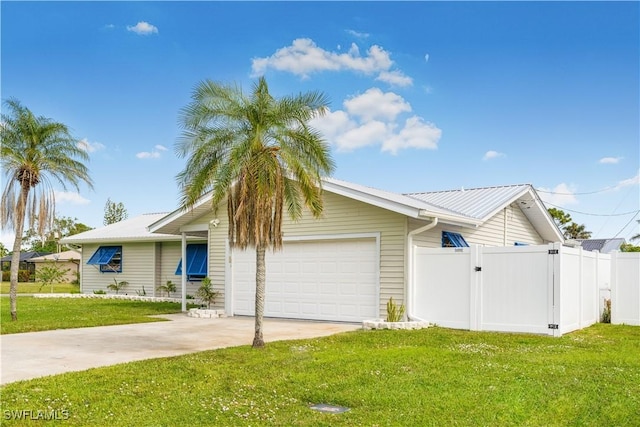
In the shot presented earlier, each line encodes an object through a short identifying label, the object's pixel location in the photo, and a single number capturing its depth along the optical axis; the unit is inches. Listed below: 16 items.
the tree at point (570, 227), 1775.3
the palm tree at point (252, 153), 376.8
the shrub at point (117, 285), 1027.3
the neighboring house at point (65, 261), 1770.4
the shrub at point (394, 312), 511.8
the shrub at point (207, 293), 654.5
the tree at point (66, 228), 2471.1
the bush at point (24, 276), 1971.9
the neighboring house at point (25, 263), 2226.9
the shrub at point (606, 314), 594.5
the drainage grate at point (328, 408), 233.3
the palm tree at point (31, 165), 547.2
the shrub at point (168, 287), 937.5
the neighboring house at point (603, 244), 1366.9
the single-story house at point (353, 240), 530.9
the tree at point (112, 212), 2055.9
